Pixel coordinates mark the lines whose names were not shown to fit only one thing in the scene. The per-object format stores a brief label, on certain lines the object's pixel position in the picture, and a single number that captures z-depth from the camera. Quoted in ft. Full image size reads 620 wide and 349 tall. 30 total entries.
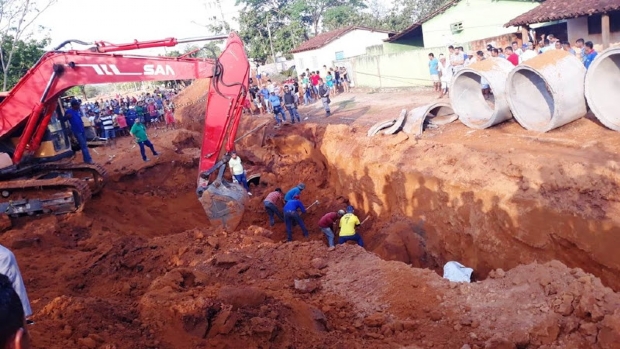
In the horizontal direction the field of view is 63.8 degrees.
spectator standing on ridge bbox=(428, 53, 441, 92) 55.09
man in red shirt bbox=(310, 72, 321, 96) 75.05
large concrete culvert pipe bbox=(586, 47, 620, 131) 27.99
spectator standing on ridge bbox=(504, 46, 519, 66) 40.20
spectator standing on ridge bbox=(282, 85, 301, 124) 55.36
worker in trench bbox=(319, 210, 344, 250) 31.81
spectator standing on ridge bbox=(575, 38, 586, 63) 36.16
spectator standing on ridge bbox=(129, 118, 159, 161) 49.06
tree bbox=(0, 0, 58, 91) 71.97
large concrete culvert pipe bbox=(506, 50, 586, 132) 28.91
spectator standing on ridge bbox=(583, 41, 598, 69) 34.86
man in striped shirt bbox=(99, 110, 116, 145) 73.92
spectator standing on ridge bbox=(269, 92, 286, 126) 56.90
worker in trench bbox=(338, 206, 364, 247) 29.66
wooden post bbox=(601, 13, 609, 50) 50.47
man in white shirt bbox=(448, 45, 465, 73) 49.11
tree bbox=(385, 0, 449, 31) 134.00
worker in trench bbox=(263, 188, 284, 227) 35.27
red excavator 29.76
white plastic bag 23.55
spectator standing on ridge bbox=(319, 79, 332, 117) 58.44
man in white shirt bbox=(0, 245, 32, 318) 12.58
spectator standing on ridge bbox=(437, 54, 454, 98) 50.28
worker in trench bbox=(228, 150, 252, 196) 37.72
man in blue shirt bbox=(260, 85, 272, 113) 69.62
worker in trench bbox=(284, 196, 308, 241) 33.35
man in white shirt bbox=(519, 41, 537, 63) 39.19
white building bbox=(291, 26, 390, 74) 105.09
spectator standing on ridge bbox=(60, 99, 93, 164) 36.60
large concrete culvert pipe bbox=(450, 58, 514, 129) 32.68
